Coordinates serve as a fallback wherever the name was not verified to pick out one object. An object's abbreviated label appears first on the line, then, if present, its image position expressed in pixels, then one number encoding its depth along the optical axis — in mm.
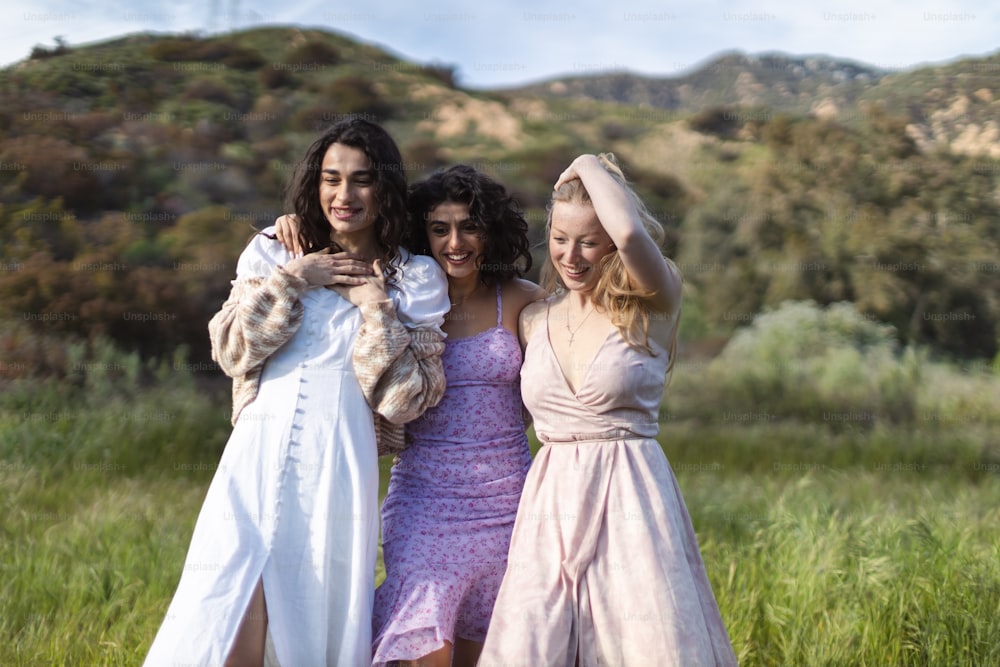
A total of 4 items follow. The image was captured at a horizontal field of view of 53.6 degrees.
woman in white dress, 2783
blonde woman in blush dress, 2857
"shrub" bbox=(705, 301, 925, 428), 9594
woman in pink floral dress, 3133
